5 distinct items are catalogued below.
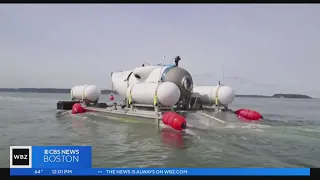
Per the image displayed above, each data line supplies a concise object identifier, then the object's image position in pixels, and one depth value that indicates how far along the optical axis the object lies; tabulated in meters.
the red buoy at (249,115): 19.62
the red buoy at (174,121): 14.28
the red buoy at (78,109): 25.47
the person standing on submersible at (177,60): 20.30
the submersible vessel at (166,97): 17.27
